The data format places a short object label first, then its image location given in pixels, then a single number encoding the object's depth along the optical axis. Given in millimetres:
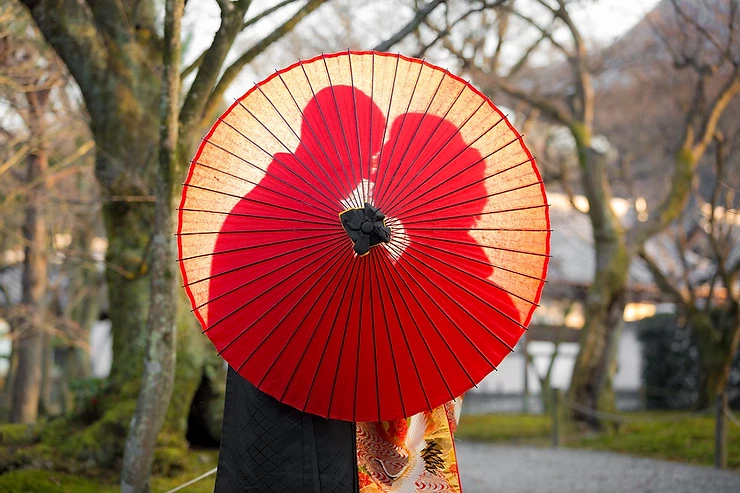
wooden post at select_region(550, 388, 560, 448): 11047
